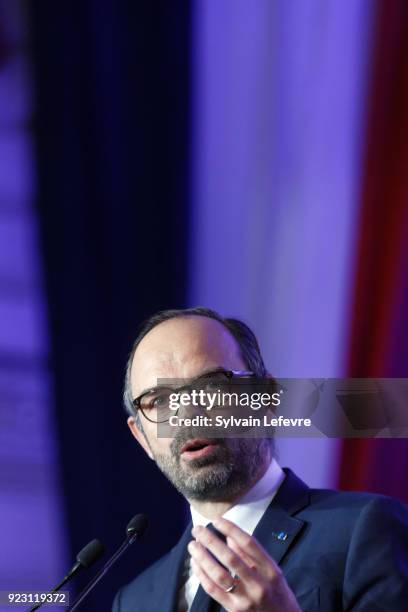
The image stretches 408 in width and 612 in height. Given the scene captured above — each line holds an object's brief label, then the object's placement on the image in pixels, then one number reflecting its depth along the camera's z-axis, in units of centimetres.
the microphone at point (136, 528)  396
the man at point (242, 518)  372
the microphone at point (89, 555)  394
